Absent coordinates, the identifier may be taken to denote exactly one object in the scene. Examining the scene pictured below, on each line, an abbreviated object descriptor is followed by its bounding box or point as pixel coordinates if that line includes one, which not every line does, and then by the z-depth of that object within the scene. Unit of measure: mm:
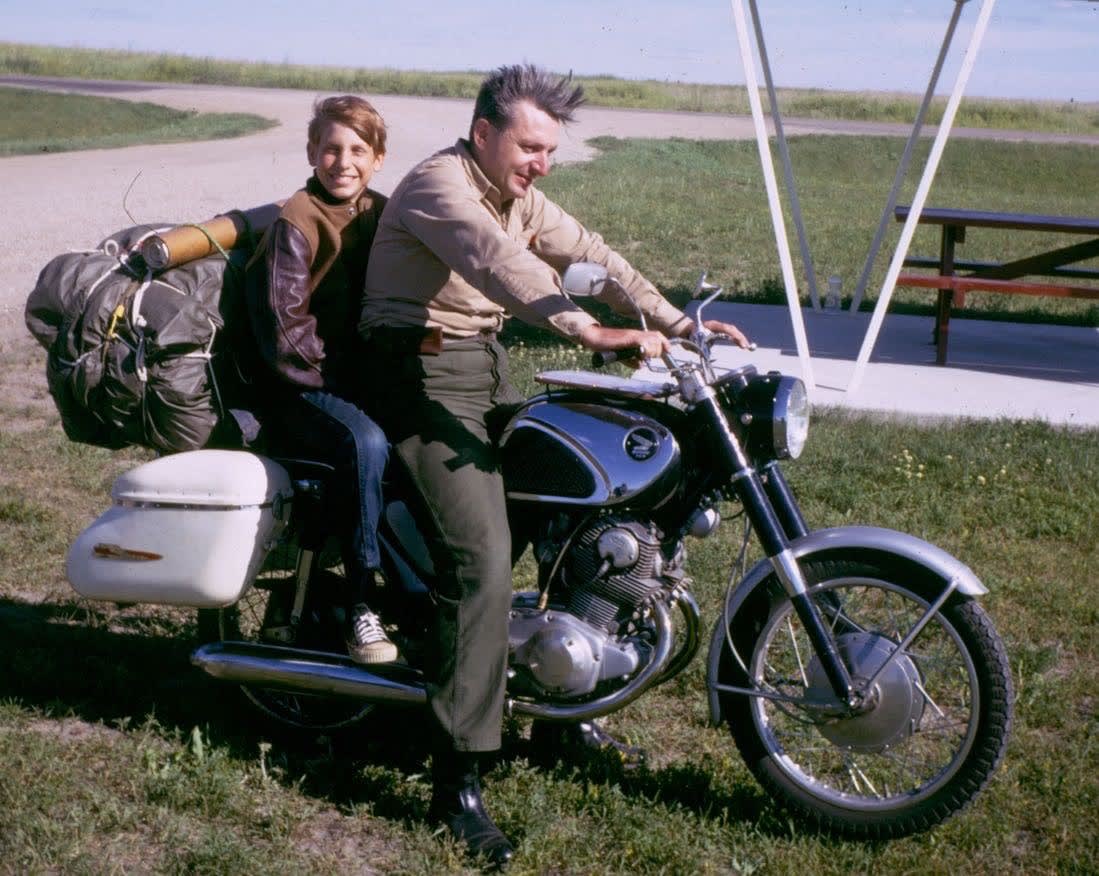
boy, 3662
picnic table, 8766
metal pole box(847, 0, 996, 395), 7307
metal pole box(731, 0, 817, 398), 7570
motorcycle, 3404
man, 3453
